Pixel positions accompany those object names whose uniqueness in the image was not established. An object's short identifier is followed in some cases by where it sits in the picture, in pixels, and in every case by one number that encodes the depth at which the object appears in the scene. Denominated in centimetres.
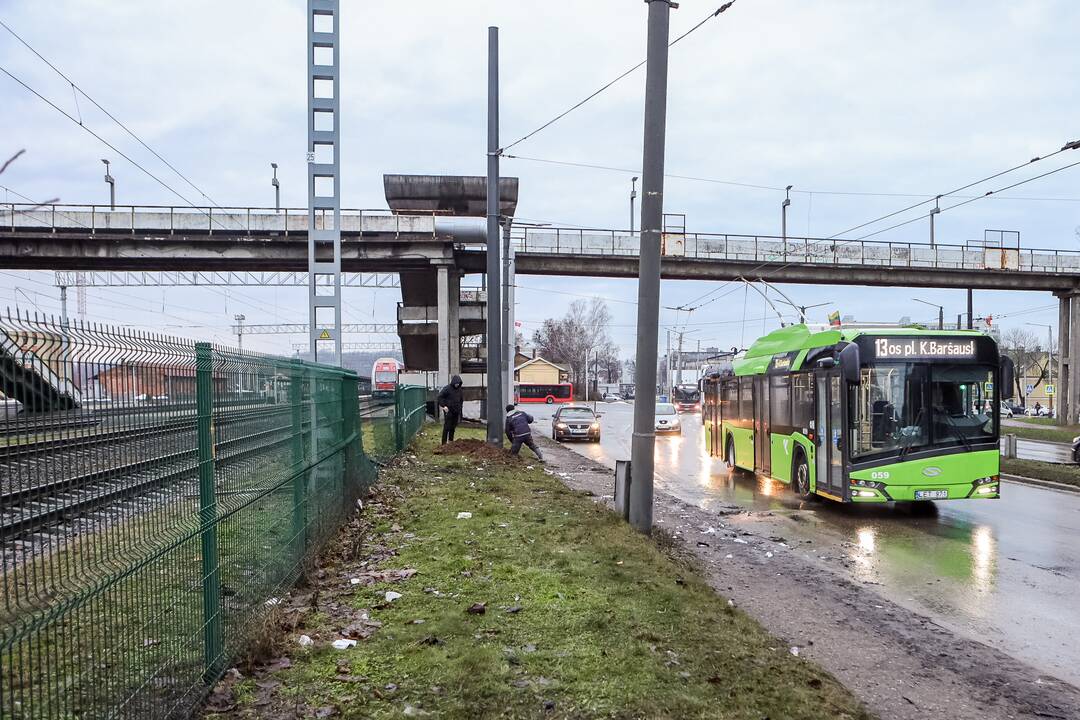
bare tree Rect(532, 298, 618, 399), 12506
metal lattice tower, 1941
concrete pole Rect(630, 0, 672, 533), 1019
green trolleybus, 1234
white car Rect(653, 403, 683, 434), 3538
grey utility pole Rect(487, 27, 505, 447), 1903
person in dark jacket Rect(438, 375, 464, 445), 2133
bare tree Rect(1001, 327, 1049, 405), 8896
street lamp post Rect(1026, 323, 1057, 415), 7600
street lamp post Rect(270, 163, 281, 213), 4762
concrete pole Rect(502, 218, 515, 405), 2780
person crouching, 1933
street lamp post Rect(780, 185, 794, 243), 5397
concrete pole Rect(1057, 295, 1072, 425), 4462
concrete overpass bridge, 3469
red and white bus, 9056
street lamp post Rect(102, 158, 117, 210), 4644
